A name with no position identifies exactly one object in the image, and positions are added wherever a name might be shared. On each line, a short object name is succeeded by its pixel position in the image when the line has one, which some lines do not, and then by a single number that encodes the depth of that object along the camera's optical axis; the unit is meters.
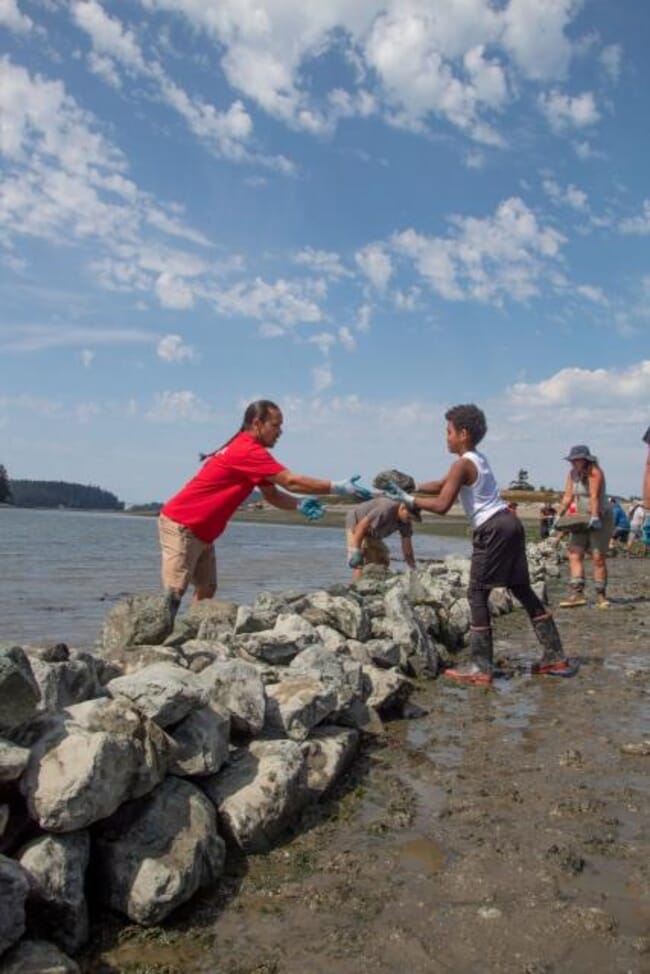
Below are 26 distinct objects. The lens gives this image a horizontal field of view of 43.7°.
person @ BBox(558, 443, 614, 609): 11.06
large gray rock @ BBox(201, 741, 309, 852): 3.53
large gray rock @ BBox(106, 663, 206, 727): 3.60
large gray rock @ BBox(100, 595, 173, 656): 5.98
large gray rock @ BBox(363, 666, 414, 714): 5.50
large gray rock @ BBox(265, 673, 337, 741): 4.31
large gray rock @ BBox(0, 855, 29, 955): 2.54
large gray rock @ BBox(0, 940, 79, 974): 2.55
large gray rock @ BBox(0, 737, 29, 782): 2.95
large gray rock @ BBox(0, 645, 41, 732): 3.14
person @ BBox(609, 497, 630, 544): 24.38
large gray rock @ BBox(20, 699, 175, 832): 2.94
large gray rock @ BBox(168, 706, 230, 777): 3.59
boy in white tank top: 6.65
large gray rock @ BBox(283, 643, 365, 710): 4.89
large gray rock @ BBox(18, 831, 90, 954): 2.79
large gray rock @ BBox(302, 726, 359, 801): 4.12
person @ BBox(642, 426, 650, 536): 8.62
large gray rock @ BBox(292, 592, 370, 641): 6.73
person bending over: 10.66
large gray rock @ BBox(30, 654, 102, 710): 3.62
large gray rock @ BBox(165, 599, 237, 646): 6.25
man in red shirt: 6.33
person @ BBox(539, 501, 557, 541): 29.14
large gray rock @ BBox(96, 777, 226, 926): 2.96
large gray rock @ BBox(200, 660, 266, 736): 4.11
